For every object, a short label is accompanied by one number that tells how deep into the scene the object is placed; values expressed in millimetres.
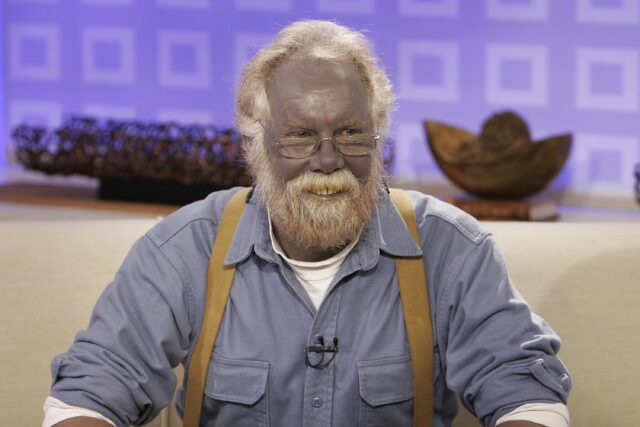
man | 4184
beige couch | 4895
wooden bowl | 7598
